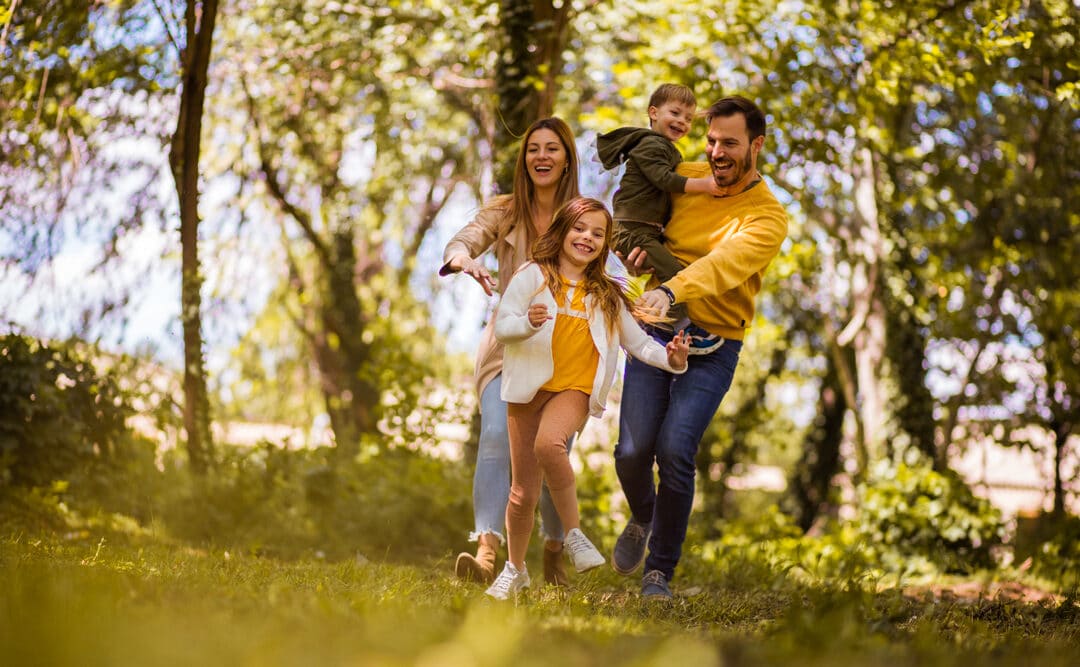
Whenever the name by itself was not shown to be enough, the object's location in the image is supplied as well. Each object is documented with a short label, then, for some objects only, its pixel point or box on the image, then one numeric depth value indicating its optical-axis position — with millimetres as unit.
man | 4492
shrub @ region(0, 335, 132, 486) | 6184
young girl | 4203
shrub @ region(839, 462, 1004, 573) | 8656
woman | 4738
